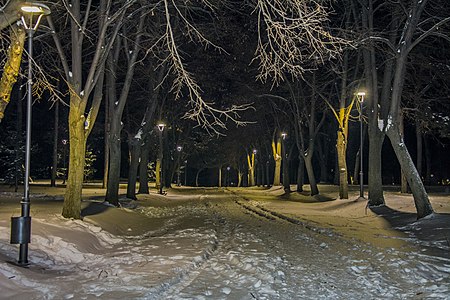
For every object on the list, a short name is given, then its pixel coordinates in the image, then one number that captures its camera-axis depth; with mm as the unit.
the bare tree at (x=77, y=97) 14242
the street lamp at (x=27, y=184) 9008
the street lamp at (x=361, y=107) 24209
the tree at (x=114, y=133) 20859
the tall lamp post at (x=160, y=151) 37844
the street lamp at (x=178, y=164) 54953
